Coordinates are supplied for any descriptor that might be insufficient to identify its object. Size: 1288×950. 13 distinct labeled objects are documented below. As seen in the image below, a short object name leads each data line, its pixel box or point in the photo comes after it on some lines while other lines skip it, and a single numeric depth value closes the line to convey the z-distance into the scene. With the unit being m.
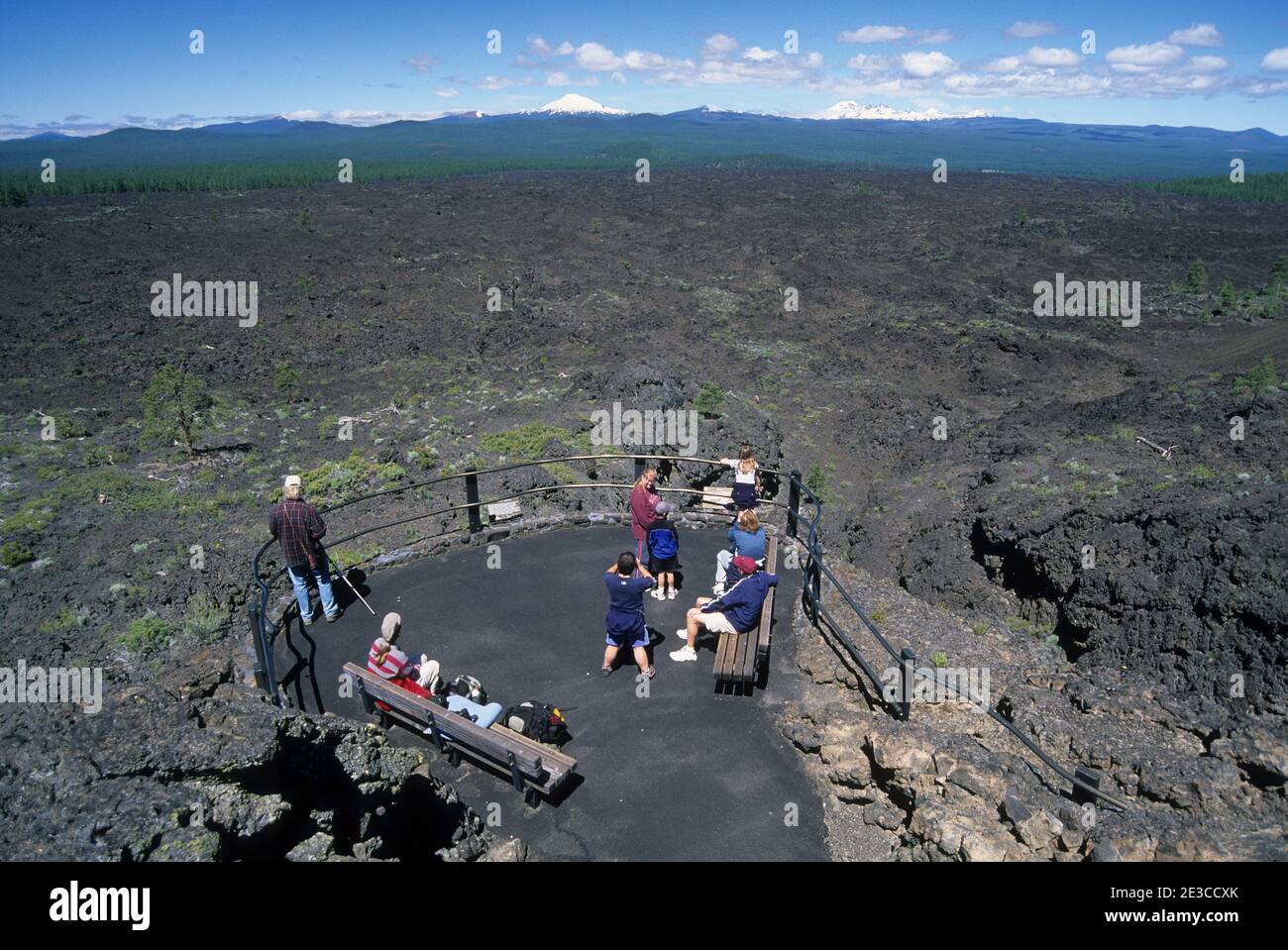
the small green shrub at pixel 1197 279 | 39.00
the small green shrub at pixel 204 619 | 12.69
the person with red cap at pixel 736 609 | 8.46
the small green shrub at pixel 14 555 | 14.73
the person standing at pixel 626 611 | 8.16
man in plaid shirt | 9.17
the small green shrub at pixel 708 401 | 22.84
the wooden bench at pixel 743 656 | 8.14
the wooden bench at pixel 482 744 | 6.93
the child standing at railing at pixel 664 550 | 9.84
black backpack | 7.54
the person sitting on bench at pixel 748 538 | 8.86
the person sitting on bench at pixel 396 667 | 7.82
